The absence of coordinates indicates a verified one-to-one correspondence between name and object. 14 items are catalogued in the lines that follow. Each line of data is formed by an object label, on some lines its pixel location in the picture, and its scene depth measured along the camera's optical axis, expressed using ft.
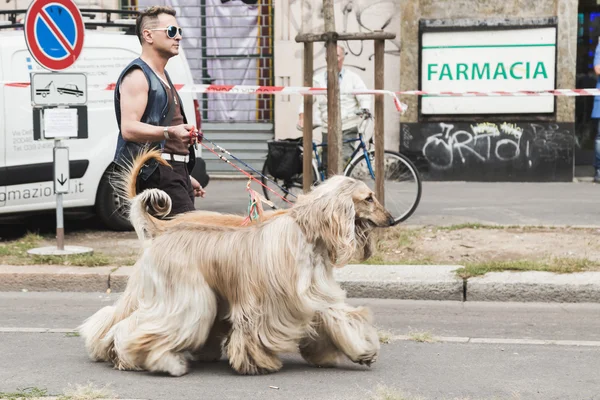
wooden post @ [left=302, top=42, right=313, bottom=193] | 50.68
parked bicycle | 56.06
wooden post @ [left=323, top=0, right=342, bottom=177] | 49.15
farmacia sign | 77.77
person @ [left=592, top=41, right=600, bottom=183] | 75.40
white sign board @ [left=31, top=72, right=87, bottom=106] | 46.87
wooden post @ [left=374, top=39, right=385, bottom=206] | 49.85
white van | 52.38
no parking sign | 47.61
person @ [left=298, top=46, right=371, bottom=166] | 59.08
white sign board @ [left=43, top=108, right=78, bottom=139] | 47.31
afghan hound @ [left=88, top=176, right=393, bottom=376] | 27.31
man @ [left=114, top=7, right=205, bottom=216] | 30.81
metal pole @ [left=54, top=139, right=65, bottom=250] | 47.61
